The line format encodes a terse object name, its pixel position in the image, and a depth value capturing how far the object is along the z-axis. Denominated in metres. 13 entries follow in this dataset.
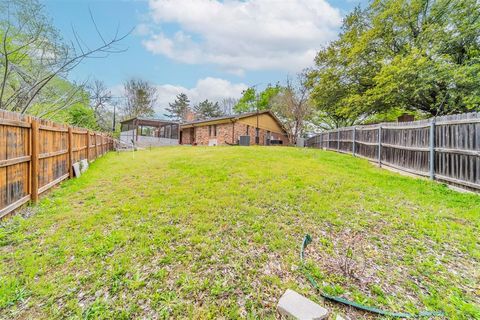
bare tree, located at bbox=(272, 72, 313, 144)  21.20
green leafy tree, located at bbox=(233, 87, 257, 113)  33.72
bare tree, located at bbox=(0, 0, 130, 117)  4.39
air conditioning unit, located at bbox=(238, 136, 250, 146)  17.69
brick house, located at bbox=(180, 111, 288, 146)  17.86
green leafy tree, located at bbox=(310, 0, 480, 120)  10.18
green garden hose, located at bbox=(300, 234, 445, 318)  1.78
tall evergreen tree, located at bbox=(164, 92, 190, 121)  42.59
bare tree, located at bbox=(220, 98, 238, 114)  38.91
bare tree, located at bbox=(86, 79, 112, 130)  11.52
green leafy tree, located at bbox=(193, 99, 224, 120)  40.19
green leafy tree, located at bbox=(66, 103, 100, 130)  18.09
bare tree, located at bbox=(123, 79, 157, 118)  28.75
